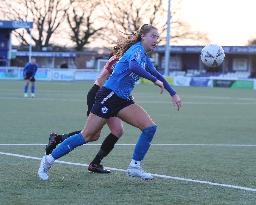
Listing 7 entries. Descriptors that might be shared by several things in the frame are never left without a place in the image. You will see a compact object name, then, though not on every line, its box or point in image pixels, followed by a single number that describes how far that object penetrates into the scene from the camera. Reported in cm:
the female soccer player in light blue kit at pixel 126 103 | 911
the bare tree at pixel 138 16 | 9250
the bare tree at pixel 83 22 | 9219
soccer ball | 1092
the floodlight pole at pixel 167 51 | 5673
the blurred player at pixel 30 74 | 3400
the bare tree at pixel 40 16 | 9062
